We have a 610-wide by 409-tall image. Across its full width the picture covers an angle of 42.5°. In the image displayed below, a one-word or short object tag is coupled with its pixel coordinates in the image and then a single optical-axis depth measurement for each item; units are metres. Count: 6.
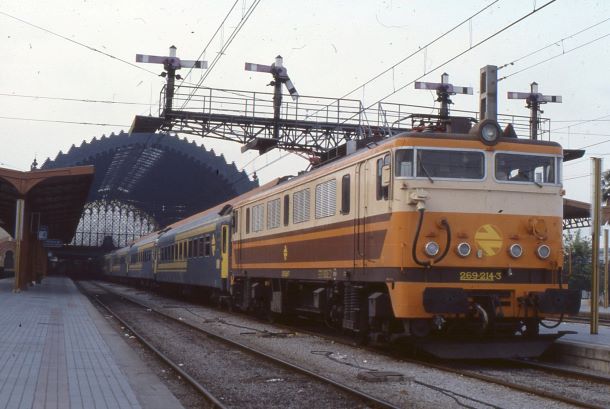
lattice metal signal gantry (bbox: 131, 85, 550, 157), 30.56
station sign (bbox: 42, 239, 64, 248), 55.43
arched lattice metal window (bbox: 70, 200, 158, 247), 104.57
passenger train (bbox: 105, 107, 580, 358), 12.41
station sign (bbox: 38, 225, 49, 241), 45.19
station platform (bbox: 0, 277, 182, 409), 8.86
